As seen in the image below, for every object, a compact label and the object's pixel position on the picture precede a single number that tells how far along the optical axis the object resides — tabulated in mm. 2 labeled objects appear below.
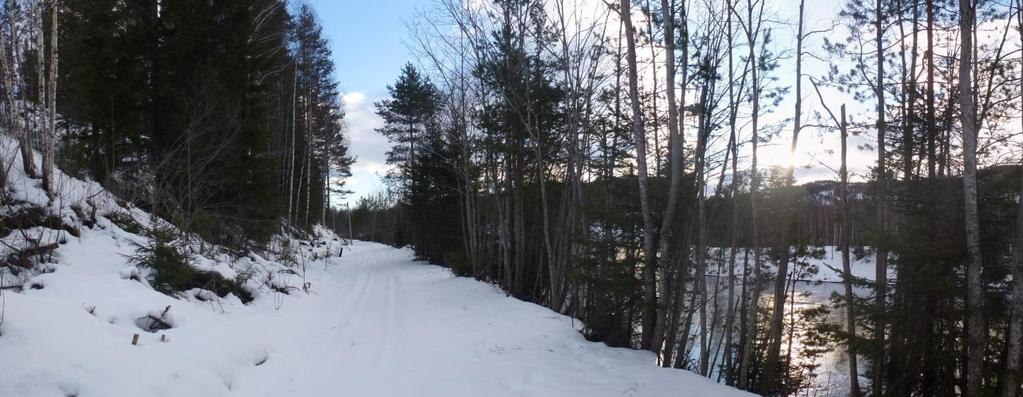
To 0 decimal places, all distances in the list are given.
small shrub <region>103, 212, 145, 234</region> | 8820
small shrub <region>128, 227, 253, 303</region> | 7320
